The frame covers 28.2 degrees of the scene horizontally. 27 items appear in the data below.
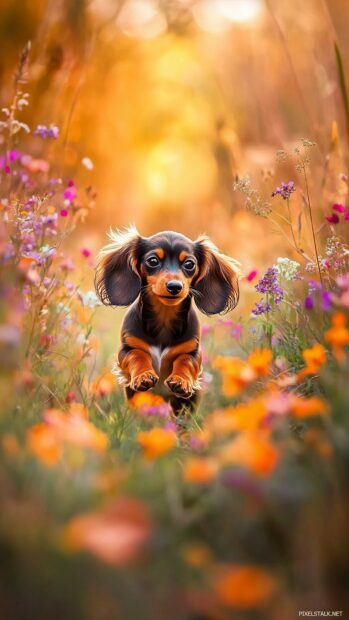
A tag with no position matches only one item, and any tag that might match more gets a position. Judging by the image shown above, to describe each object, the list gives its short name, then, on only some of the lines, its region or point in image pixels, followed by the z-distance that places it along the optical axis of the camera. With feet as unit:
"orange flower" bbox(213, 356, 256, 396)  5.92
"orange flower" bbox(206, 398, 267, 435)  5.20
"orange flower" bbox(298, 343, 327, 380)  6.77
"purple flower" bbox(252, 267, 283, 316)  10.41
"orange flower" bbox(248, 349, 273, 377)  6.03
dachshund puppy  10.07
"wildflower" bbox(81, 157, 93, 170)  11.31
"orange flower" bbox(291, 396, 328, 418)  5.59
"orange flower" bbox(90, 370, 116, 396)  10.89
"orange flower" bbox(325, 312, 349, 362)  5.88
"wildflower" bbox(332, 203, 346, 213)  9.70
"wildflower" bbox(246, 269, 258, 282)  11.96
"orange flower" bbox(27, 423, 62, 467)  4.65
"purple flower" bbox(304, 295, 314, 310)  9.10
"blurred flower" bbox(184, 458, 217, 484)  4.66
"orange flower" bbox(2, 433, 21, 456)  5.19
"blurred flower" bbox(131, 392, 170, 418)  8.99
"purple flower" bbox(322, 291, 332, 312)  8.29
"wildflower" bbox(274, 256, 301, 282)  10.41
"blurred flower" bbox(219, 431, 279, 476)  4.53
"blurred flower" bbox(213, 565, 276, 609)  4.06
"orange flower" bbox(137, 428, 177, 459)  5.03
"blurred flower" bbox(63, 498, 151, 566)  4.10
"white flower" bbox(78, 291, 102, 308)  11.96
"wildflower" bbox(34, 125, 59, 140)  10.92
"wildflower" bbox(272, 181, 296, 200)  10.12
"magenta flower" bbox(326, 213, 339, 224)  9.65
